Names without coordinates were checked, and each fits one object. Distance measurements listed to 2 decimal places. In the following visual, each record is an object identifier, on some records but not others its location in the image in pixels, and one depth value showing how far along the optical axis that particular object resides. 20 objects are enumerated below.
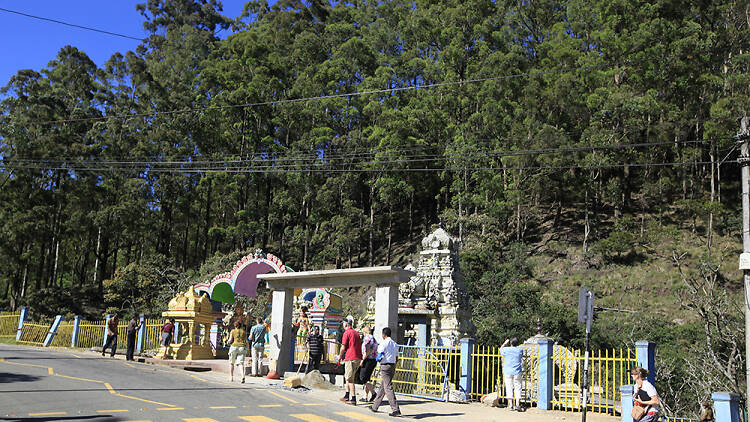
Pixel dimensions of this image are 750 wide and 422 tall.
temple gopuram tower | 18.27
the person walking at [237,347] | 15.25
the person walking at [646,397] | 8.46
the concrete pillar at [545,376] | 12.35
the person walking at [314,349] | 15.43
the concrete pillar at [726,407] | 8.67
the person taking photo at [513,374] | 12.23
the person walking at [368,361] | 11.28
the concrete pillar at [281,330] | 16.23
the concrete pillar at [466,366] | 13.20
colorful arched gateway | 23.77
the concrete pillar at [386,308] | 14.39
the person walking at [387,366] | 10.41
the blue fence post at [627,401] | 10.32
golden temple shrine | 19.91
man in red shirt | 11.42
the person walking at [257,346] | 15.77
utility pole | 11.27
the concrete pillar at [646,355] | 10.87
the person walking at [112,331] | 20.08
